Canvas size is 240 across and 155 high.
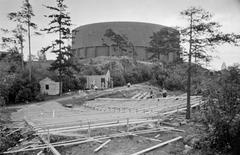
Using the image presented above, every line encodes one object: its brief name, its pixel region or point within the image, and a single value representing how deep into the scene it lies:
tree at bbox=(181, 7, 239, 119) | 11.28
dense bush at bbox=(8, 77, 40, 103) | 24.05
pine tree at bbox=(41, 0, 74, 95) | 27.12
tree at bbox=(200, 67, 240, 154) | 5.87
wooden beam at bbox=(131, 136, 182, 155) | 7.11
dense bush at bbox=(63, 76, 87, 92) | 30.72
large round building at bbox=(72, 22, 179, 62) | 63.16
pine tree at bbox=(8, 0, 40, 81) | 25.45
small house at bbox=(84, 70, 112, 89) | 34.09
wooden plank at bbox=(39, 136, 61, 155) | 6.97
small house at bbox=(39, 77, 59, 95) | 28.95
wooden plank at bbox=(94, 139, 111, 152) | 7.50
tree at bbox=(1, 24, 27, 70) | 26.02
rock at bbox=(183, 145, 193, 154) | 6.89
